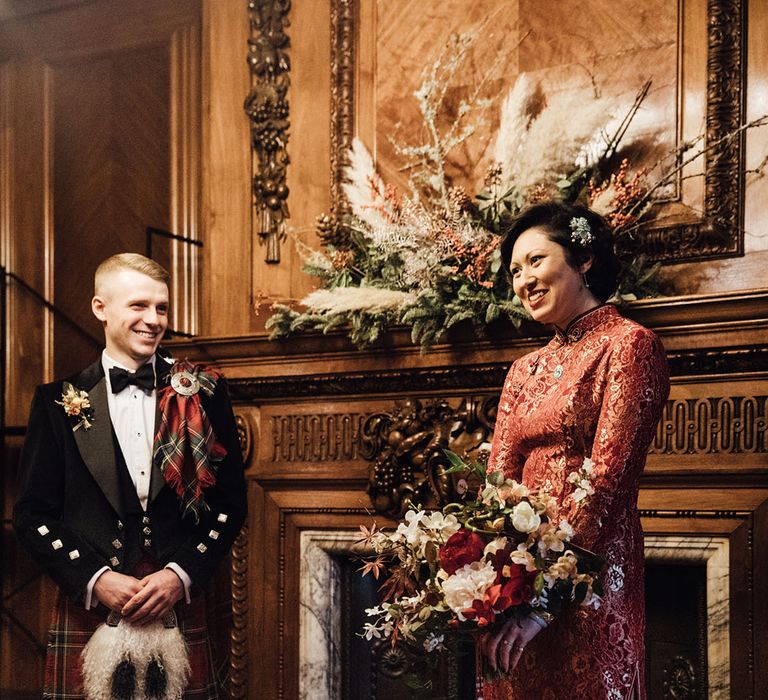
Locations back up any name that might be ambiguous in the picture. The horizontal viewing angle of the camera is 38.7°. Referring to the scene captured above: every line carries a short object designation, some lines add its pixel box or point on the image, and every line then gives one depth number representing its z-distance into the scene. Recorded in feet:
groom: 9.57
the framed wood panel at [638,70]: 11.05
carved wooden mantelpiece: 10.37
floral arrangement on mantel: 11.31
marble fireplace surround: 12.92
